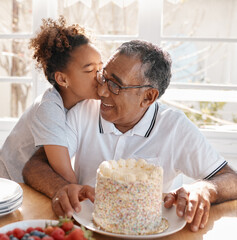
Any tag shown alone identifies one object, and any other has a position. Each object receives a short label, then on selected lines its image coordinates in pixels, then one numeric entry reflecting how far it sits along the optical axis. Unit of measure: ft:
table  4.58
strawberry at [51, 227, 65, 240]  3.46
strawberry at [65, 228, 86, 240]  3.38
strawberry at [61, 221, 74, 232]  3.63
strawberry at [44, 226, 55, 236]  3.58
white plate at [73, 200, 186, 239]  4.22
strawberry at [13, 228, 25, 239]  3.63
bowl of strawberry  3.41
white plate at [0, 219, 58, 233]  4.03
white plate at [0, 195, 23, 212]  4.76
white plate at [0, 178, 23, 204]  4.87
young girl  6.66
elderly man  6.22
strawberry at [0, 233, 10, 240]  3.48
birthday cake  4.10
